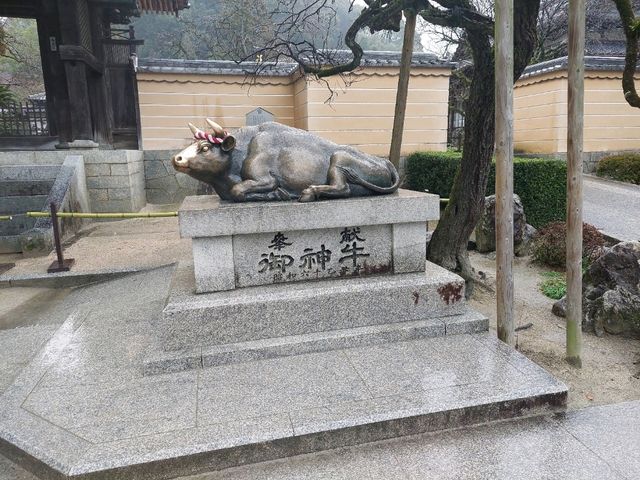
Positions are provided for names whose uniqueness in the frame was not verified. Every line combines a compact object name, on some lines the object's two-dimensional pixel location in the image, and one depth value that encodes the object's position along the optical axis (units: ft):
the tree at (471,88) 17.52
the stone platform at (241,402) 8.81
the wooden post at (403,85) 20.47
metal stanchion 22.31
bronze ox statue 13.24
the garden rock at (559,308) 17.37
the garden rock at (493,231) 25.82
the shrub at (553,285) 19.92
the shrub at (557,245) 23.34
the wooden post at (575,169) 11.72
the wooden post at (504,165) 11.44
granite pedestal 12.19
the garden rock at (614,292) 15.14
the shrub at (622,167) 41.29
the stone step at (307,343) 11.70
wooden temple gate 35.45
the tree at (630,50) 13.85
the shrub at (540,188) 29.91
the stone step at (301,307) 12.14
